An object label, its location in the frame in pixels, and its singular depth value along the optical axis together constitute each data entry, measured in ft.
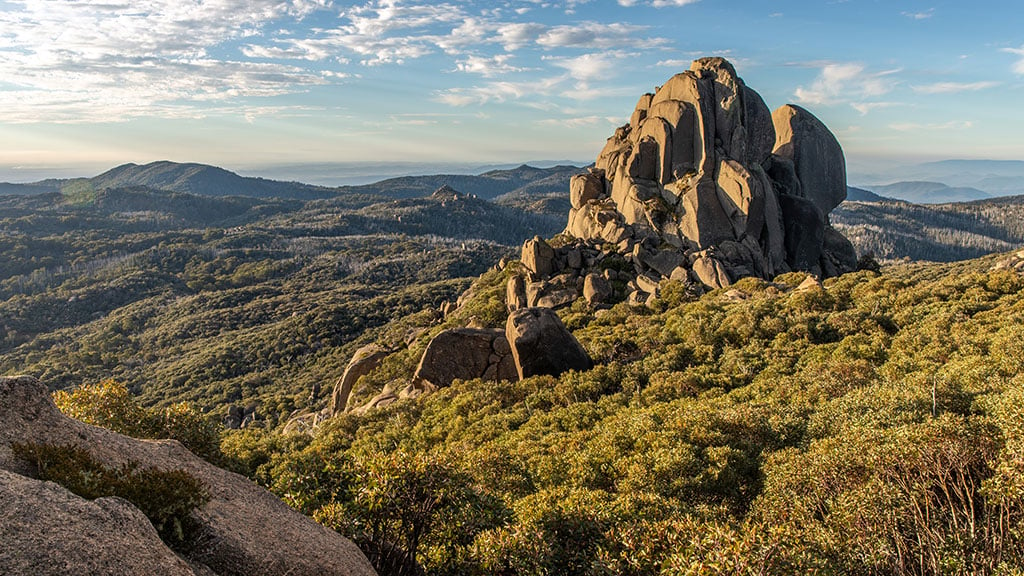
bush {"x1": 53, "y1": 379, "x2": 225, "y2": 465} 66.23
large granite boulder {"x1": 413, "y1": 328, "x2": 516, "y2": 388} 131.85
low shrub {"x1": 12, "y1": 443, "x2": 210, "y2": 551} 30.83
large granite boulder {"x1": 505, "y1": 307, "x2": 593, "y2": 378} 123.03
